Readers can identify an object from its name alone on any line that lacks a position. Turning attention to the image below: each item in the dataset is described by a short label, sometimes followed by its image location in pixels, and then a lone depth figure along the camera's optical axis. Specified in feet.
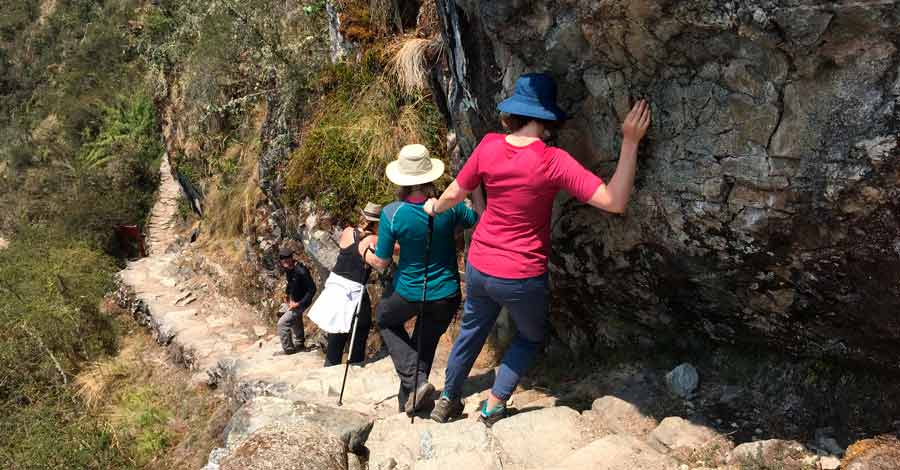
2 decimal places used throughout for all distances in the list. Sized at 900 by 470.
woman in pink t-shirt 11.44
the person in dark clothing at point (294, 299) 24.56
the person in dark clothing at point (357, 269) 17.03
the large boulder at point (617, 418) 13.04
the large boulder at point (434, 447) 12.46
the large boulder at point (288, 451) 11.62
